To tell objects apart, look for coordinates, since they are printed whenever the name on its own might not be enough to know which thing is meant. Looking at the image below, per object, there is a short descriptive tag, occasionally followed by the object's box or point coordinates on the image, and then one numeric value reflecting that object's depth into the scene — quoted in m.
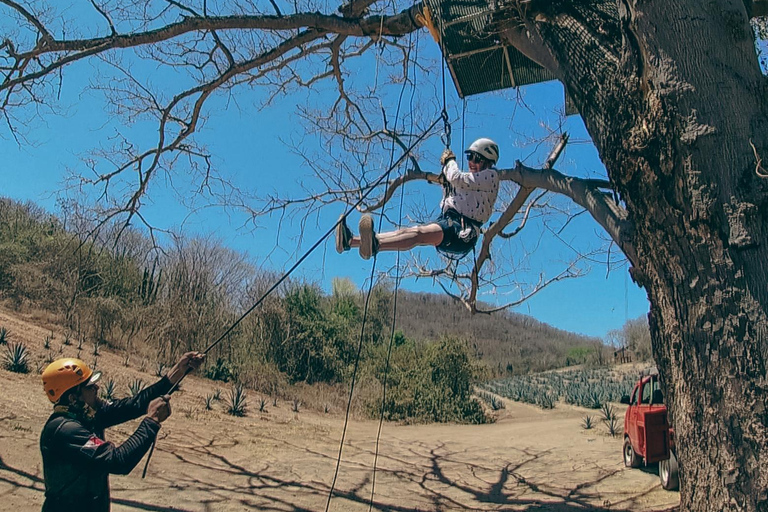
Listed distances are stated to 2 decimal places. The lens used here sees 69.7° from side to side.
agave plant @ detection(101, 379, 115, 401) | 10.15
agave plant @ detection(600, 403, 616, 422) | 12.81
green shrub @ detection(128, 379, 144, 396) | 10.88
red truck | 7.41
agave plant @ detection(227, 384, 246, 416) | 12.04
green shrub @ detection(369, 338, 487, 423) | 16.86
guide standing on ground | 2.93
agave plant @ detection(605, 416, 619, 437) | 11.59
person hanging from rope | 4.52
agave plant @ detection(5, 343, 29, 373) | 10.58
